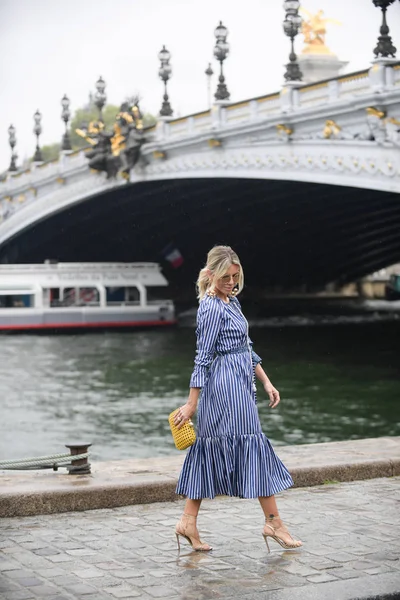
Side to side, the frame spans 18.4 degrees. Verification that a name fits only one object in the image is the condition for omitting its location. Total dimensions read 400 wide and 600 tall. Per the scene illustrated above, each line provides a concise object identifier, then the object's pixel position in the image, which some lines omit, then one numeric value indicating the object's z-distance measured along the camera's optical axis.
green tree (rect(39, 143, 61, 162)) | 101.18
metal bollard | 6.91
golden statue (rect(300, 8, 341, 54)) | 38.97
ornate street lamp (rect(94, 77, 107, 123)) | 36.72
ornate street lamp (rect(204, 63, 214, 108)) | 39.92
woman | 5.41
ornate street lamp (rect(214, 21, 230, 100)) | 28.33
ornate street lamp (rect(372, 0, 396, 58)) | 21.20
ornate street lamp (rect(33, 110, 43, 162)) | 42.75
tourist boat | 39.59
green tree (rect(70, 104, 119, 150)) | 98.44
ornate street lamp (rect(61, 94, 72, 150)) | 39.75
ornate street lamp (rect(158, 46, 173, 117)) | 32.12
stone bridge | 22.17
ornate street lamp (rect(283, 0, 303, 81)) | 24.25
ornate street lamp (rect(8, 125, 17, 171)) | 46.47
